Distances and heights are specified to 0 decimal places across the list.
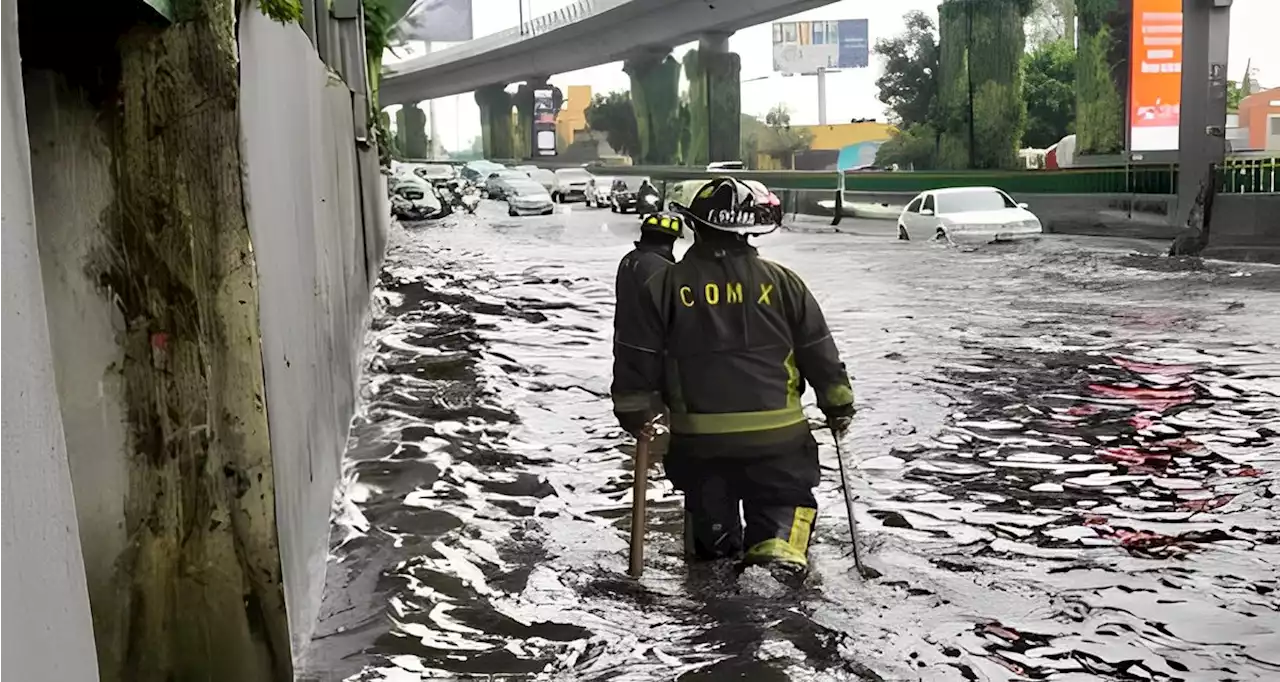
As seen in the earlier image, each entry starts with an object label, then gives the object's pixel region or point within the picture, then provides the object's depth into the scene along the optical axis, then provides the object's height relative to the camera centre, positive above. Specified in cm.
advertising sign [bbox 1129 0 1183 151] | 2538 +133
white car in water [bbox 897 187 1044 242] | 2522 -136
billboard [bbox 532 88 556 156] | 6650 +224
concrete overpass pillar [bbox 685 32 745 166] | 4703 +224
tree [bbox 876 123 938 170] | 4256 +5
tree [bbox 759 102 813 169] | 6675 +90
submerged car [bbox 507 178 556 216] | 4403 -121
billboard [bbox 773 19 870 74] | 8525 +726
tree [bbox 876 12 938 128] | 4991 +322
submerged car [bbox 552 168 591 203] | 5173 -93
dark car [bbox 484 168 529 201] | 5011 -62
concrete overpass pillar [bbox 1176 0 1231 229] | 2125 +98
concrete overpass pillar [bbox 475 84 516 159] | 7044 +265
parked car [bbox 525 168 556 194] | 5262 -51
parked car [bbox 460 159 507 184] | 5662 -12
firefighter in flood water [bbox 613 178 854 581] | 509 -87
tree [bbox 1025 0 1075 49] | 5081 +496
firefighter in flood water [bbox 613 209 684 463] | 720 -53
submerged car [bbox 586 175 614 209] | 4775 -109
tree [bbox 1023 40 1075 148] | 4700 +186
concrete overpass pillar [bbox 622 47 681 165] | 5212 +244
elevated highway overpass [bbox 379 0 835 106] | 4144 +488
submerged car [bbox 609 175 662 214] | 3842 -107
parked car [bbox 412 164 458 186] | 5082 -15
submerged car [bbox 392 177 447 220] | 4025 -101
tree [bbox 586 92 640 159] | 7024 +251
